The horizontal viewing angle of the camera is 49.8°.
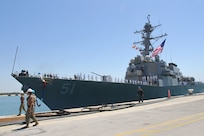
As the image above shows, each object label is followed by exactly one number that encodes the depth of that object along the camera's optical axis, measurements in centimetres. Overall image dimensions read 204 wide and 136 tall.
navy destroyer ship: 1638
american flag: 2722
